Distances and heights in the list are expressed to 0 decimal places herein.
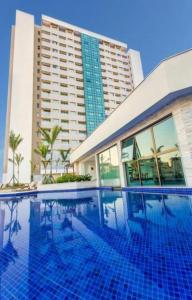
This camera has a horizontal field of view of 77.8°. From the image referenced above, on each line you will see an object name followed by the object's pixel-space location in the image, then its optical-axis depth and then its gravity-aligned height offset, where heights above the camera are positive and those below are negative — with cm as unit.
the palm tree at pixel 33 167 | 2313 +156
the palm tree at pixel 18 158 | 2085 +321
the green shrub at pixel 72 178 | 1228 -54
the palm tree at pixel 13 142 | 1734 +495
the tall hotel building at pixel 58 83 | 2597 +2196
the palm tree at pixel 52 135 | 1401 +453
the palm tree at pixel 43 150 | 1459 +297
